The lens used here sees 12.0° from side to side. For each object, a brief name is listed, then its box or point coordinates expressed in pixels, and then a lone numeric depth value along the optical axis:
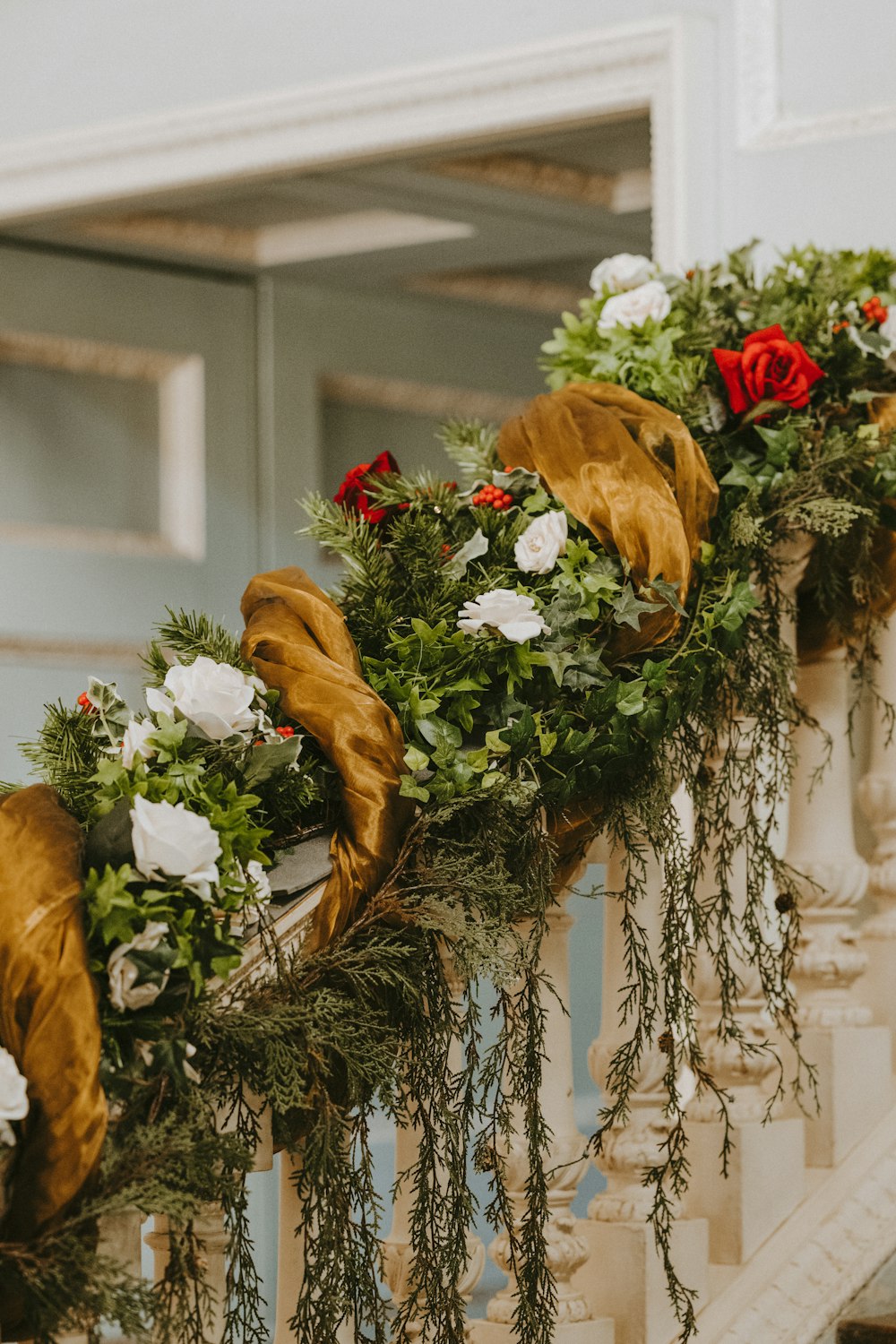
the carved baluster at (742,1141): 4.41
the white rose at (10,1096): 3.69
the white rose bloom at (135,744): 3.91
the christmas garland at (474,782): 3.80
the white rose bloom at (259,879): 3.87
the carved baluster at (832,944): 4.52
